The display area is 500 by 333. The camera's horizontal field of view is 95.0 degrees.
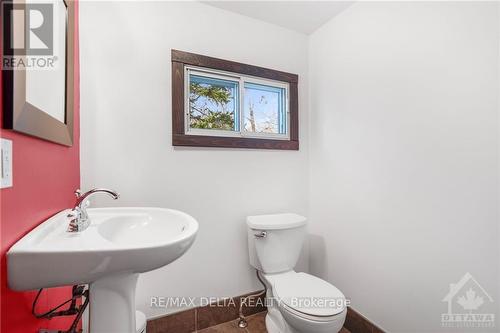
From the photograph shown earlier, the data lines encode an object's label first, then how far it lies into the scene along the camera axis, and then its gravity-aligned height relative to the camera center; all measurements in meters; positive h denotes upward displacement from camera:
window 1.56 +0.48
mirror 0.61 +0.33
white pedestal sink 0.59 -0.26
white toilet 1.16 -0.73
